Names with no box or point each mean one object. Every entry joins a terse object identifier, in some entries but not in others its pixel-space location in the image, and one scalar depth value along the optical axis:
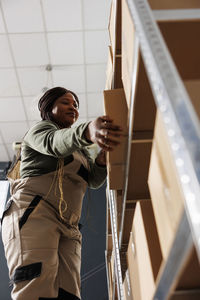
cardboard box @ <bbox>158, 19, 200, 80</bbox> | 0.84
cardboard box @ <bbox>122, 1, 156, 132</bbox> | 0.92
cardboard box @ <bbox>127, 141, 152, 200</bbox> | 1.18
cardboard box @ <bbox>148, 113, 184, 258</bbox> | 0.61
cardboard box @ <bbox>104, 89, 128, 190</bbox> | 1.26
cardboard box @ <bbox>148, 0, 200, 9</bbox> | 0.91
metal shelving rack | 0.54
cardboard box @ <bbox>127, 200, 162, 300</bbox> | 0.88
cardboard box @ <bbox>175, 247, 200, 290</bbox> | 0.66
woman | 1.20
